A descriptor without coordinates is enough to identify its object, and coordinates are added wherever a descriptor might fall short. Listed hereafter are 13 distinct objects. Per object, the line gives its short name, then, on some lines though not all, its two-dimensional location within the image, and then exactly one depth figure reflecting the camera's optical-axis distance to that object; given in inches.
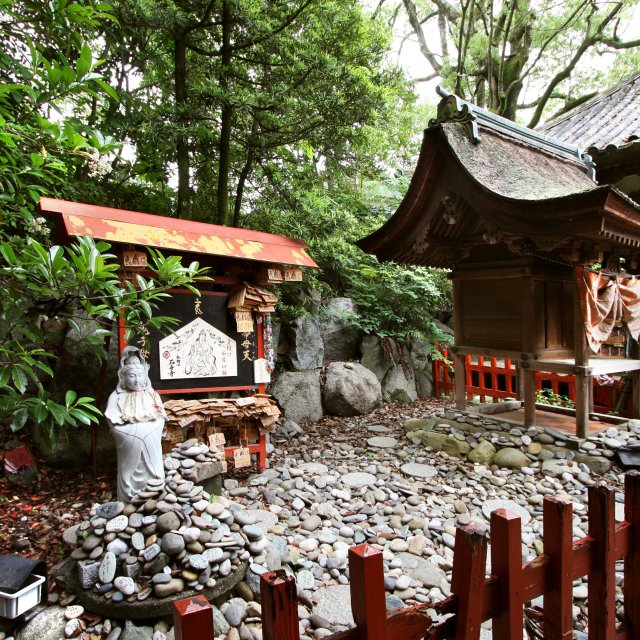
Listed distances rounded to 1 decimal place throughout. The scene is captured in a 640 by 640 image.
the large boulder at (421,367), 371.6
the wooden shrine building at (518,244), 181.8
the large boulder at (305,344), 306.5
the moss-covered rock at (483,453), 204.8
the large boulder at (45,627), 94.3
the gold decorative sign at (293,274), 201.6
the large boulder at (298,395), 285.0
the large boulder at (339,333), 342.6
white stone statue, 129.8
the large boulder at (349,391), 300.0
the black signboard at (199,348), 171.9
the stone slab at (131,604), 98.1
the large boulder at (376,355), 347.6
